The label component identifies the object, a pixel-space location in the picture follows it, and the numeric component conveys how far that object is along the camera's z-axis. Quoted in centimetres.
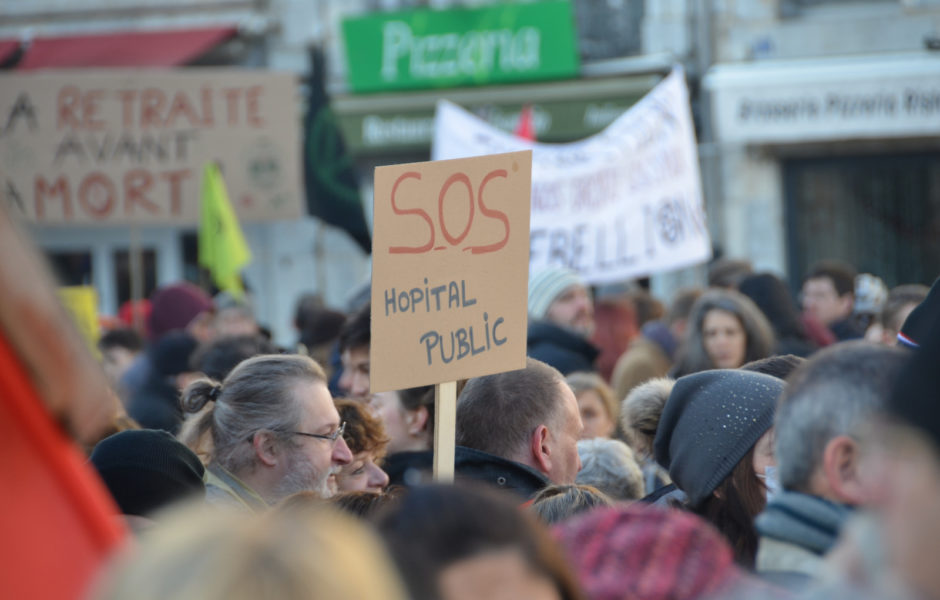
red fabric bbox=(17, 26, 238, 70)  2766
